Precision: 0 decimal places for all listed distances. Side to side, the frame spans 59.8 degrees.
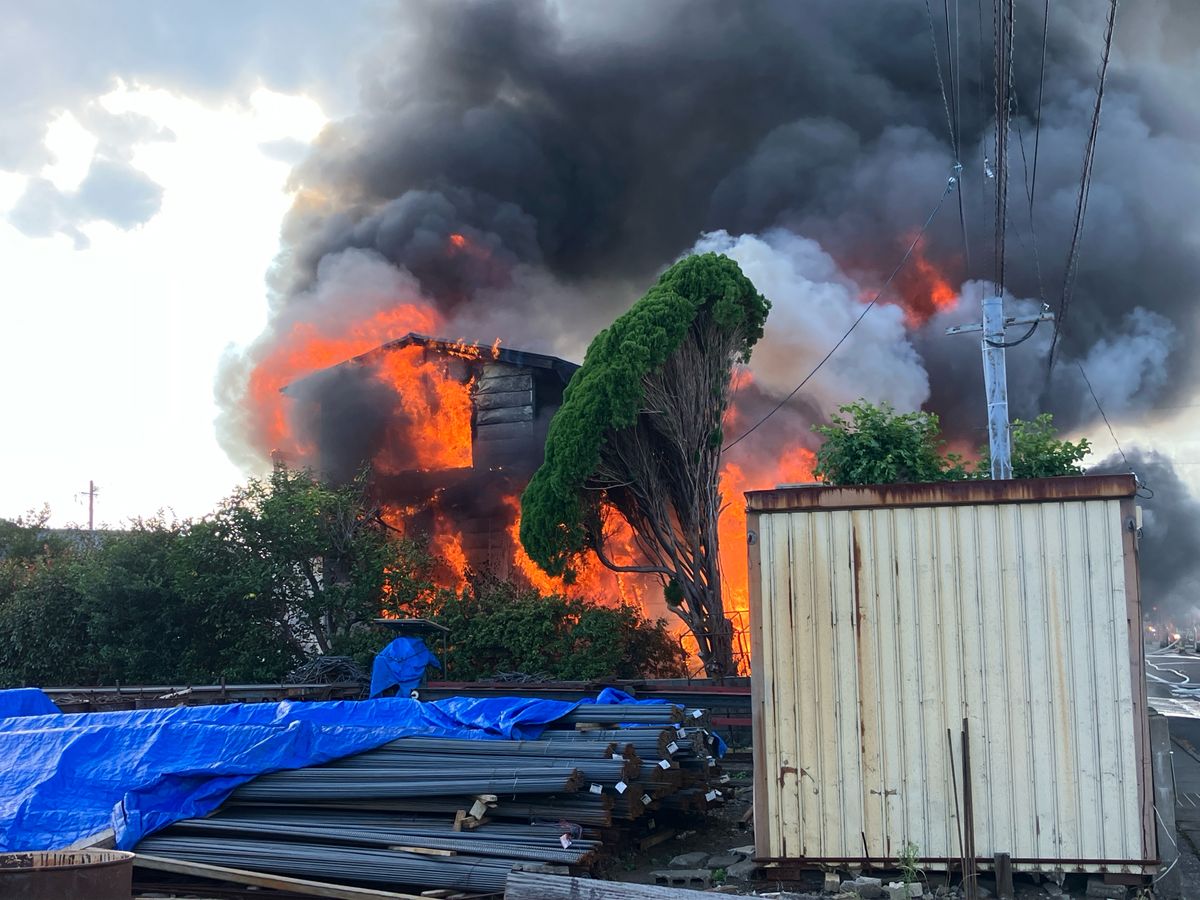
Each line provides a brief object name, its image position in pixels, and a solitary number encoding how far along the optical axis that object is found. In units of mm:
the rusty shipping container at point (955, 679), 7758
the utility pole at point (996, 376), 15212
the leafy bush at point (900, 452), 15992
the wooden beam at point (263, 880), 8000
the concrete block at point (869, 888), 7758
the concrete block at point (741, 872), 8477
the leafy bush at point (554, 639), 16734
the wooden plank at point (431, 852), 8305
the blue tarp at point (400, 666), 15453
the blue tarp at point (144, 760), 8688
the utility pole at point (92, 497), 47688
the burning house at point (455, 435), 23094
